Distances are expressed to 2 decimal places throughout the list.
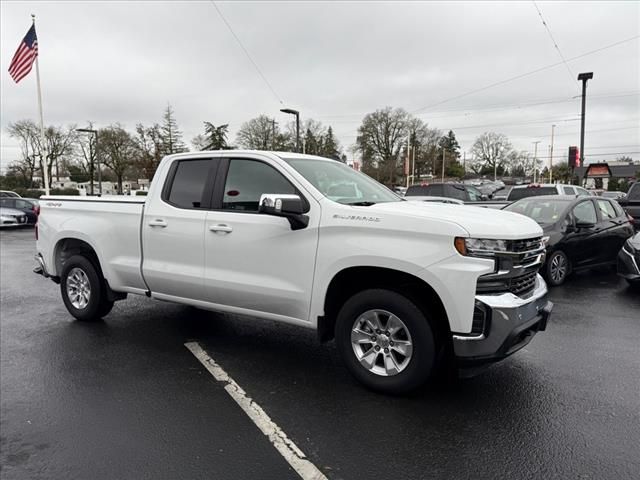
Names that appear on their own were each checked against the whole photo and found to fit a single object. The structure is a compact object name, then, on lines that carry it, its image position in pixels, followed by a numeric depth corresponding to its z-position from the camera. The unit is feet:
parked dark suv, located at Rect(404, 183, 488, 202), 57.16
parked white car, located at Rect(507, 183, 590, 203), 51.90
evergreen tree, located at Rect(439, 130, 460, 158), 366.10
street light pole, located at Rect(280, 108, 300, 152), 75.62
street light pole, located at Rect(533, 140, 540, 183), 300.77
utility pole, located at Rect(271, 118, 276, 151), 171.78
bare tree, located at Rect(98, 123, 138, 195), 187.42
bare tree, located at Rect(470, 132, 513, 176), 340.69
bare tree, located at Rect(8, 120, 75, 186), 204.33
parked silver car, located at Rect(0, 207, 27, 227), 67.36
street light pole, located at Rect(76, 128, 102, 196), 190.13
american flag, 65.21
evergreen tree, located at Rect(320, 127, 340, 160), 208.46
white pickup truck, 10.91
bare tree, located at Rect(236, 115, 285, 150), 194.70
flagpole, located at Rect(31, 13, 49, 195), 80.18
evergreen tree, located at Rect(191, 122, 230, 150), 194.68
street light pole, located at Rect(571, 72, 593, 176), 65.57
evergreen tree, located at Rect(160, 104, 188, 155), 181.47
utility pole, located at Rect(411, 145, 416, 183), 222.81
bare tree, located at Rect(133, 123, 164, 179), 174.86
